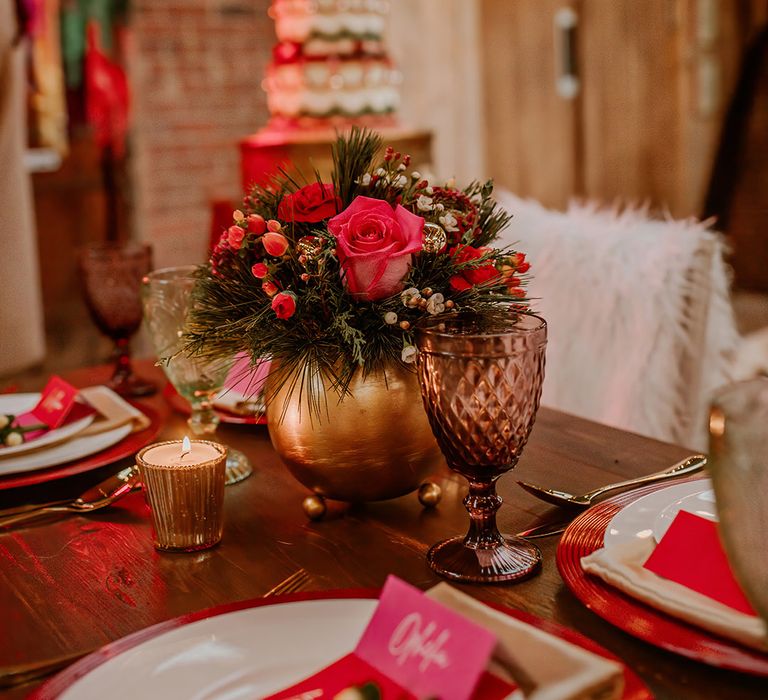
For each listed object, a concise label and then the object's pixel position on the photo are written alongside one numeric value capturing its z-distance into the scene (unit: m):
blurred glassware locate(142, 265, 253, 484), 1.06
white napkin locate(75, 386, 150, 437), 1.12
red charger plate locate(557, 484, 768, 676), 0.59
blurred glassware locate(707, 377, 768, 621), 0.45
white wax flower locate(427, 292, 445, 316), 0.81
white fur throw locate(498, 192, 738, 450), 1.50
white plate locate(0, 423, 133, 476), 1.01
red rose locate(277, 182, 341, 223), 0.86
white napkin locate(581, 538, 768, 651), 0.60
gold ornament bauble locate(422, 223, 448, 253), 0.84
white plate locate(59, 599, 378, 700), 0.58
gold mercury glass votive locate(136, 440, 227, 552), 0.81
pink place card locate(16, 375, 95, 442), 1.11
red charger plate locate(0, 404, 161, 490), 0.99
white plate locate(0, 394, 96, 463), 1.03
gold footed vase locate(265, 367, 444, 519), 0.83
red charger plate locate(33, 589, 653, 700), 0.57
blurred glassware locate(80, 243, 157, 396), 1.31
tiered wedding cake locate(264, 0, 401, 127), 3.39
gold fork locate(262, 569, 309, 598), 0.74
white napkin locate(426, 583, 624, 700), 0.52
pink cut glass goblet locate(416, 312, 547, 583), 0.72
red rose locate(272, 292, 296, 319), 0.81
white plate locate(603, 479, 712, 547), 0.76
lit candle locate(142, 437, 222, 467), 0.84
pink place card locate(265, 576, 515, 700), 0.53
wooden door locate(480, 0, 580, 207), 4.14
